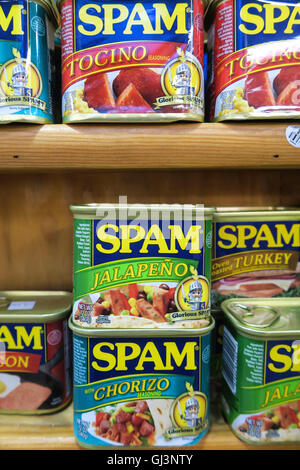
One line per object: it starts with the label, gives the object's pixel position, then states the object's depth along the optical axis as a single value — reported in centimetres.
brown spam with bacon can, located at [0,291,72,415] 28
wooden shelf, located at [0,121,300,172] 25
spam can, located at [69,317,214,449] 26
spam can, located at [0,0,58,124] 24
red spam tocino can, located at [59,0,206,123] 24
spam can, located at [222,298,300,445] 25
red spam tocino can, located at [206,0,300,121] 25
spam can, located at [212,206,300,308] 30
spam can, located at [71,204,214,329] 25
